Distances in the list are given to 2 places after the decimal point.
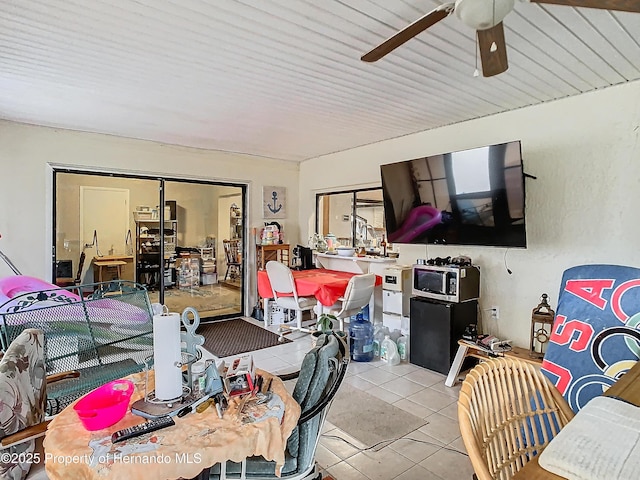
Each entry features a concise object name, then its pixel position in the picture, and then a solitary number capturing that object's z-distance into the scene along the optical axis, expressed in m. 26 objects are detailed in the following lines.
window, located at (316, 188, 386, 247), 5.24
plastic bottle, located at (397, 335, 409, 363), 4.12
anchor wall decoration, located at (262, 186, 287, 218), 6.04
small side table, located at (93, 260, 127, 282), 5.04
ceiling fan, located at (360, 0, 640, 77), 1.41
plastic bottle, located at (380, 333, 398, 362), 4.02
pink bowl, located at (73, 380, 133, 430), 1.37
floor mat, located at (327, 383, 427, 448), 2.67
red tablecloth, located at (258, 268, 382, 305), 4.35
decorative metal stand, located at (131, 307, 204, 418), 1.51
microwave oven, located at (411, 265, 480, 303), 3.58
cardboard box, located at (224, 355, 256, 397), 1.66
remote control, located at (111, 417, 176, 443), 1.32
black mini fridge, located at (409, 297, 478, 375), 3.59
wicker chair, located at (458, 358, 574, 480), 1.08
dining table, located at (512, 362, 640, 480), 0.78
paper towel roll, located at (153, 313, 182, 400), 1.57
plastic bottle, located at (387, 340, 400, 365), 3.99
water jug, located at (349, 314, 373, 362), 4.11
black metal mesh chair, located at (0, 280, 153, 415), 2.38
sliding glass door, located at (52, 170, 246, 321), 4.70
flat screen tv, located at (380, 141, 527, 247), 3.15
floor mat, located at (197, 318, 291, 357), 4.46
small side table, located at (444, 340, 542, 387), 3.33
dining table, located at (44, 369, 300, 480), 1.21
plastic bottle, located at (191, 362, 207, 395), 1.68
